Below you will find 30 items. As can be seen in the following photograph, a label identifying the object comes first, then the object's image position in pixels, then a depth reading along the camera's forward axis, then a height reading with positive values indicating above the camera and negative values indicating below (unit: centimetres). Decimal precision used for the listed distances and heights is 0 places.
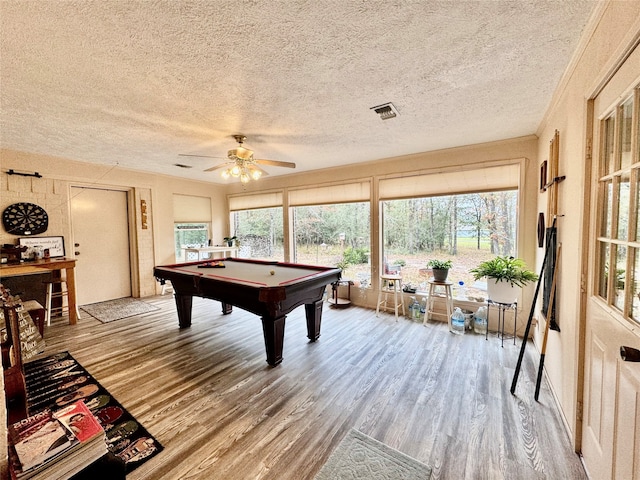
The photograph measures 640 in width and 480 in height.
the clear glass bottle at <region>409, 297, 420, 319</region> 402 -119
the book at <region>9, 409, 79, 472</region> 79 -64
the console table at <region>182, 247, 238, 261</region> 581 -43
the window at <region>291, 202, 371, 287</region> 483 -13
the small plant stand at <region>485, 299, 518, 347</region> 312 -107
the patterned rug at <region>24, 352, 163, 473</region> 172 -133
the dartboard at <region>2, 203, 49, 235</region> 386 +22
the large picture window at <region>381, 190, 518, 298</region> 364 -6
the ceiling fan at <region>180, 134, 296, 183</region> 312 +82
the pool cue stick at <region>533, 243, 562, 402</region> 208 -64
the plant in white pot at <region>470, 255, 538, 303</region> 288 -52
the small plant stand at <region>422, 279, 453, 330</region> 363 -96
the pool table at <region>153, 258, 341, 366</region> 264 -60
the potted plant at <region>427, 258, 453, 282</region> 366 -55
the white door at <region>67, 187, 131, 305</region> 468 -19
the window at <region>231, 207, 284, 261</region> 610 -3
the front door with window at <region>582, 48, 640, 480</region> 114 -29
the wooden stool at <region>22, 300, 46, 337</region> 306 -90
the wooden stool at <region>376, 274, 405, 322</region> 407 -98
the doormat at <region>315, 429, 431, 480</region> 152 -136
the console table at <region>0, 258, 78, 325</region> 347 -46
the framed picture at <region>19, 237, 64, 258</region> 403 -14
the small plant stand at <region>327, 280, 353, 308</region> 475 -125
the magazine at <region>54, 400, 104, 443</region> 90 -66
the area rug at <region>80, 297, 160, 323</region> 418 -126
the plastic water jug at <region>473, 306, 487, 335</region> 353 -121
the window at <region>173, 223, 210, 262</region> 601 -9
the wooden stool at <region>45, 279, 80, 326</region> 388 -97
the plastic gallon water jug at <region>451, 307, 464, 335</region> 356 -124
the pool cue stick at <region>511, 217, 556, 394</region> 220 -103
